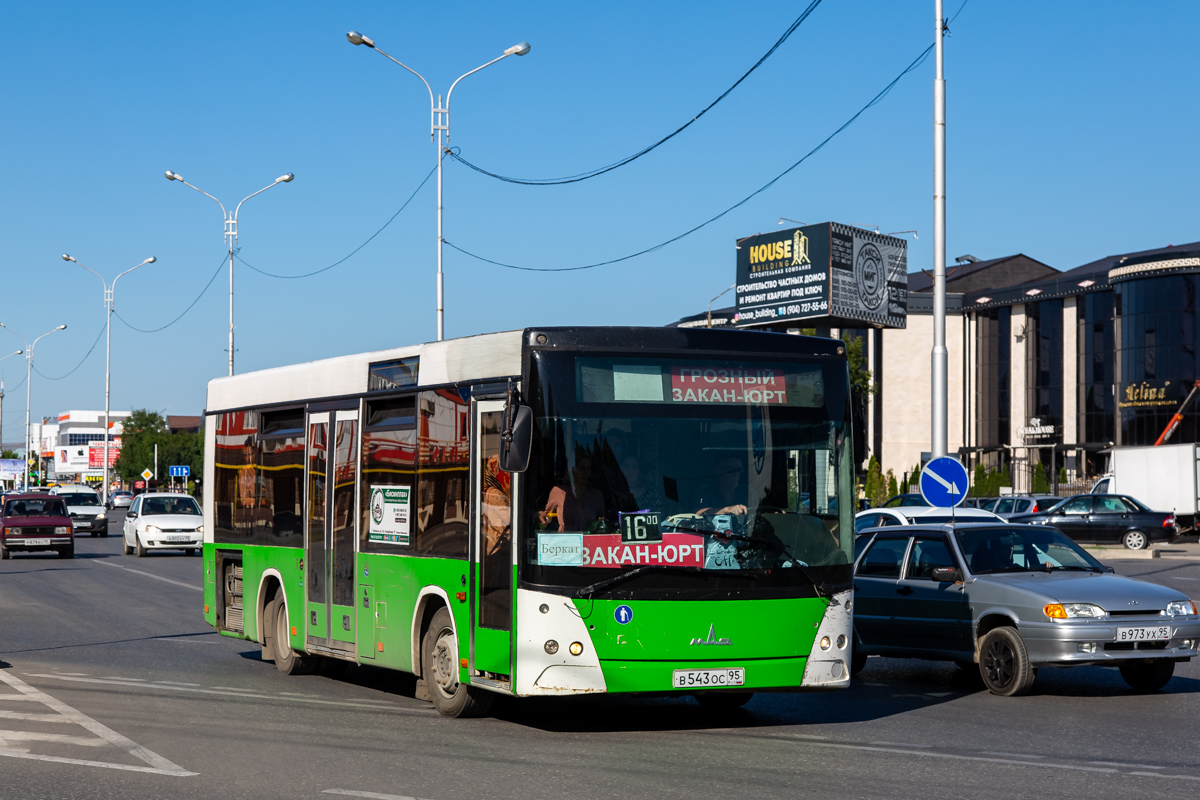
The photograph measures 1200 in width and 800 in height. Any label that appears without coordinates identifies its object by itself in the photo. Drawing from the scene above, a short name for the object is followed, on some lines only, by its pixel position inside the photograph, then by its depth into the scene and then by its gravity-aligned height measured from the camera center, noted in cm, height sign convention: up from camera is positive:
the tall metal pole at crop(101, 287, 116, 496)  6738 +639
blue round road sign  1834 -17
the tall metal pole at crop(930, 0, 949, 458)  2155 +307
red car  3791 -171
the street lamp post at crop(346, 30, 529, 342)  3288 +763
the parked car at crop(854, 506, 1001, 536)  1900 -63
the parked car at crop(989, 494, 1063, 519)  4244 -102
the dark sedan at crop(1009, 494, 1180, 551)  3928 -139
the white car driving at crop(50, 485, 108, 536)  5369 -162
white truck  4297 -27
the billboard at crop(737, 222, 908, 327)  6356 +834
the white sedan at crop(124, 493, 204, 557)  3809 -150
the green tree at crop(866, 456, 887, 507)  6331 -83
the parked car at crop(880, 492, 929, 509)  3723 -80
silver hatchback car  1160 -114
